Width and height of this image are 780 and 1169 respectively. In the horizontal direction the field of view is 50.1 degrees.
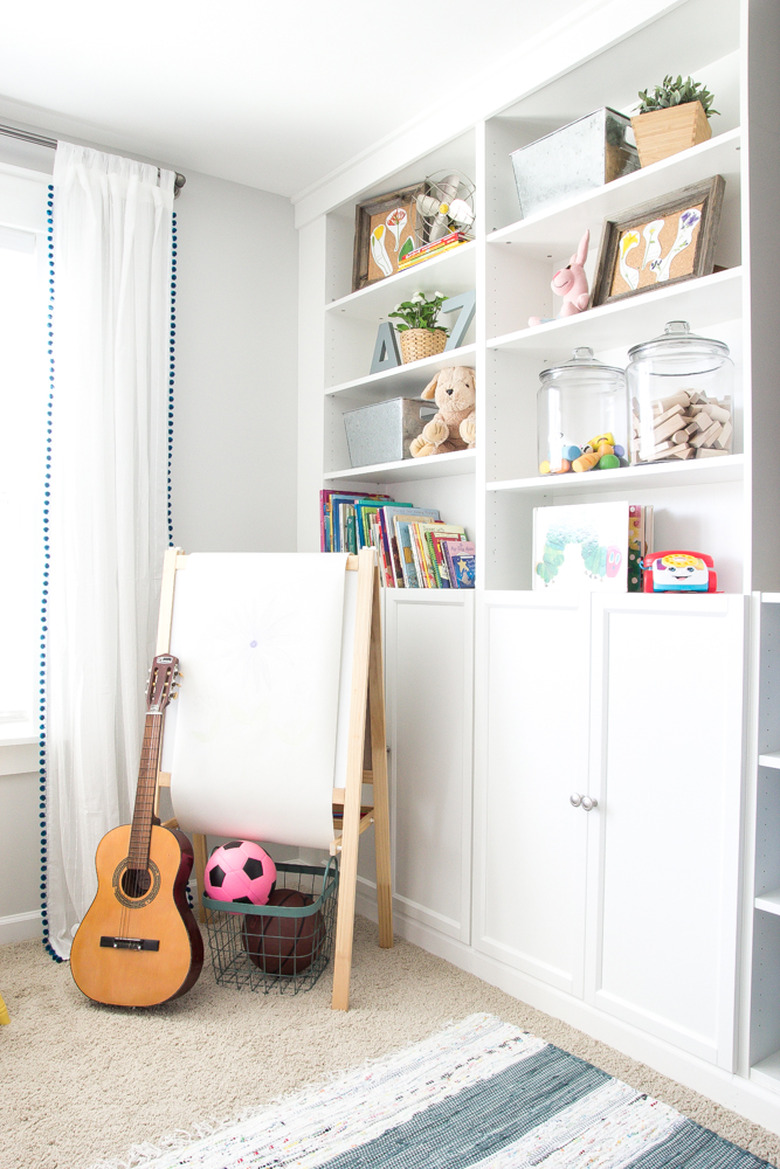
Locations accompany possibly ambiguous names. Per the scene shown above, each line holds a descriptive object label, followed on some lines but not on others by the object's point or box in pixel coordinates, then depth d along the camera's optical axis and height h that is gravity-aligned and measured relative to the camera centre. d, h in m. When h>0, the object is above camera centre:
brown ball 2.28 -1.01
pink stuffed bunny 2.18 +0.77
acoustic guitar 2.09 -0.90
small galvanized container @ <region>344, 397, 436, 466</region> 2.79 +0.50
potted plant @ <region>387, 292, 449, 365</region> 2.73 +0.80
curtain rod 2.48 +1.30
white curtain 2.52 +0.18
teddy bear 2.58 +0.50
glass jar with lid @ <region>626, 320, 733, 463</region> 1.90 +0.42
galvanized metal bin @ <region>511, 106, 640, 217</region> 2.09 +1.09
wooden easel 2.14 -0.53
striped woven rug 1.60 -1.12
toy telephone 1.85 +0.01
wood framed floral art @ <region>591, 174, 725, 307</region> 1.91 +0.80
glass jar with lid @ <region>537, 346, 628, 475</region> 2.21 +0.45
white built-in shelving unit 1.71 +0.65
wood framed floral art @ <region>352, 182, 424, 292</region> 2.81 +1.18
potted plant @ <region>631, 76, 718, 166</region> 1.92 +1.07
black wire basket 2.27 -1.04
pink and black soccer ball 2.23 -0.82
